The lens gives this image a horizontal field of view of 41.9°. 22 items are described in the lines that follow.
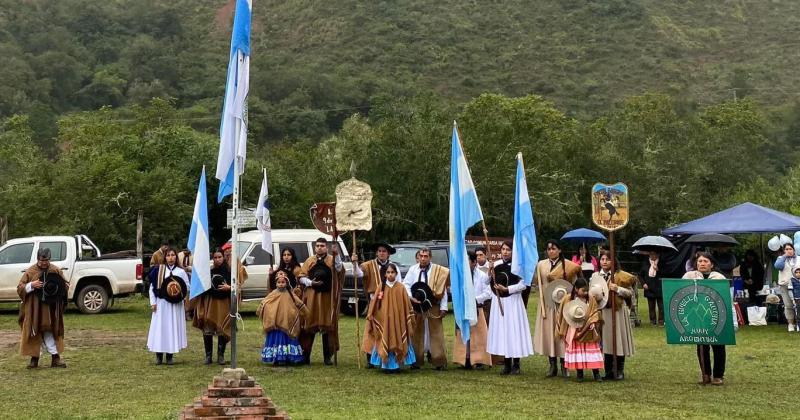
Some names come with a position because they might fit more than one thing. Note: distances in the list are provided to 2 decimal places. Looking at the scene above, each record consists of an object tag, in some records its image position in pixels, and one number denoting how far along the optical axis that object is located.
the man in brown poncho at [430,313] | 14.02
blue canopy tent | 19.94
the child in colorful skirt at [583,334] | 12.35
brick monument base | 8.89
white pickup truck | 21.94
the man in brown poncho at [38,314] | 13.94
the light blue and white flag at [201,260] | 11.09
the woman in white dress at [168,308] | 14.41
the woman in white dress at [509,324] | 13.32
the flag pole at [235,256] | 8.98
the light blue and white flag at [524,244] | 13.03
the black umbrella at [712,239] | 20.44
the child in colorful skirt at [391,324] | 13.31
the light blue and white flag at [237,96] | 9.29
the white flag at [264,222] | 15.38
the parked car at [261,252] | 22.41
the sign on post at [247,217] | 23.20
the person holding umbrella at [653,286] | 19.97
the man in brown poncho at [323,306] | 14.15
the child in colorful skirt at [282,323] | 13.98
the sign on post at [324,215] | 14.15
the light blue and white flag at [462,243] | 12.62
